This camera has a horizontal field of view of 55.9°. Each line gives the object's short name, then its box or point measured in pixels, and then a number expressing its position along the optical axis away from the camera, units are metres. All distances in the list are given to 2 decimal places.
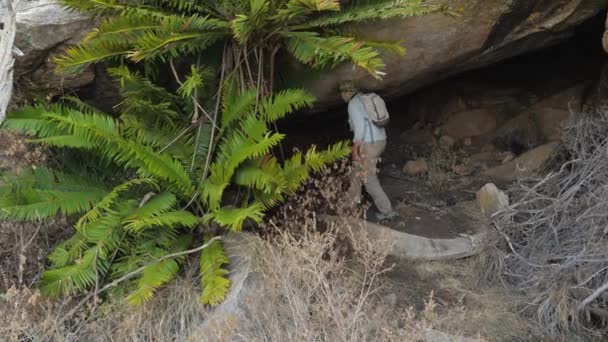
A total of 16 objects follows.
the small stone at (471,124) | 7.41
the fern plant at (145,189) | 4.32
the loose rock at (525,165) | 6.01
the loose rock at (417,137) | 7.61
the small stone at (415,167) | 6.95
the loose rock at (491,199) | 5.42
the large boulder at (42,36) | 4.98
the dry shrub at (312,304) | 3.34
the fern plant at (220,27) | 4.51
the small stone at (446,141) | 7.32
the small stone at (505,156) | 6.83
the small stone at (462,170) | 6.83
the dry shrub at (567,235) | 4.08
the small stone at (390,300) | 4.28
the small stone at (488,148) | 7.14
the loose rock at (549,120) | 6.69
